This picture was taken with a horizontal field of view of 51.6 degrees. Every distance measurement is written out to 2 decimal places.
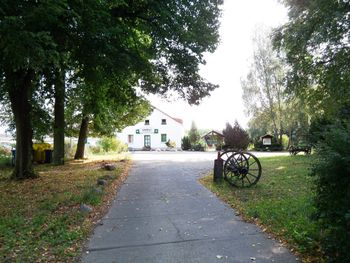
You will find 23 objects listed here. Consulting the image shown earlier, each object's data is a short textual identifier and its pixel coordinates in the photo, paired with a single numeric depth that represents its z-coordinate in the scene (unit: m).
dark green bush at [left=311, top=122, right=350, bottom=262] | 4.16
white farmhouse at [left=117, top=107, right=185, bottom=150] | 59.66
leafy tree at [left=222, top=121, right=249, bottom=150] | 37.47
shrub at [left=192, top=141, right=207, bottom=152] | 50.50
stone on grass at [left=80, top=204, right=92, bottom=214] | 8.16
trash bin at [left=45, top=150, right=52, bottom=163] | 22.10
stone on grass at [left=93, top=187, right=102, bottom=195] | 10.31
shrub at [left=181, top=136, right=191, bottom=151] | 53.47
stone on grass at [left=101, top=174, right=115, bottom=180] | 13.31
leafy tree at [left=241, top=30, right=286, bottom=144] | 44.44
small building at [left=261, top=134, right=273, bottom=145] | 43.09
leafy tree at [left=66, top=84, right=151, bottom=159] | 18.50
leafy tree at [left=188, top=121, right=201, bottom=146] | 56.37
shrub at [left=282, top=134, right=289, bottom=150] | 46.47
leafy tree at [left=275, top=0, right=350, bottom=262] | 4.30
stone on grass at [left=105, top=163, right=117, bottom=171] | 16.33
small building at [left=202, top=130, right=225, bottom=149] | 52.35
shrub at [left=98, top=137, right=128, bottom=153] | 34.56
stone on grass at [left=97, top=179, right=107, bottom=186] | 11.97
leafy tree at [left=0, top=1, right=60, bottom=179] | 7.64
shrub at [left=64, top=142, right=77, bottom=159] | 27.23
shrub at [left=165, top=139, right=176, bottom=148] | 54.96
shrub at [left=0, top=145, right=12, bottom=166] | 19.92
